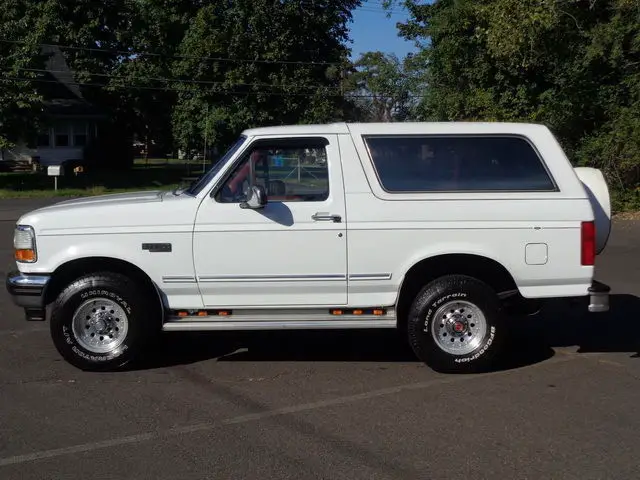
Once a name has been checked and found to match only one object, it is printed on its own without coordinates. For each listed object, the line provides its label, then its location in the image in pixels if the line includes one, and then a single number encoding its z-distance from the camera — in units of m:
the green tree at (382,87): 38.78
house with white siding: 42.72
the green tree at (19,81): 31.22
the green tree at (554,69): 18.70
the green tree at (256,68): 39.66
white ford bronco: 6.54
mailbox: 31.61
